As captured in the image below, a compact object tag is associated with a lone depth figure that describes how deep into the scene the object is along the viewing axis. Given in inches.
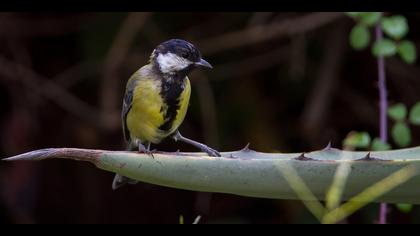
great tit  243.8
